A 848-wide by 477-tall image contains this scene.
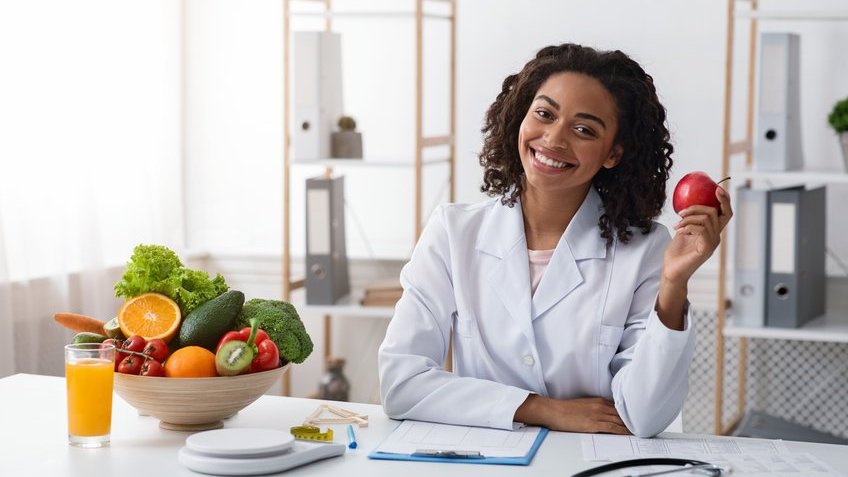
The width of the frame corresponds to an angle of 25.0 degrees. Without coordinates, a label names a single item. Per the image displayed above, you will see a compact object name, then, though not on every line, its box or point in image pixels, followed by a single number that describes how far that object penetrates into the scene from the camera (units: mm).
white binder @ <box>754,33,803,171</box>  3310
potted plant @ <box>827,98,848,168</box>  3339
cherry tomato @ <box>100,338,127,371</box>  2335
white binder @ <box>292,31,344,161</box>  3602
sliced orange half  2390
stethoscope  2220
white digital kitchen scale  2202
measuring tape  2334
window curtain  3349
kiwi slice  2325
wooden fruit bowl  2318
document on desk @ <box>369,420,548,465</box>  2281
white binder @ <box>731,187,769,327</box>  3374
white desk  2231
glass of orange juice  2289
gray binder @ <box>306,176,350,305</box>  3628
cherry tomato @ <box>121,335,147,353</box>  2348
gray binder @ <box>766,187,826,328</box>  3339
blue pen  2323
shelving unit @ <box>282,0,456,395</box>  3543
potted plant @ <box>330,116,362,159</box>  3681
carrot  2444
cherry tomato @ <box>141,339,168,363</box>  2347
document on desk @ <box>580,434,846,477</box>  2251
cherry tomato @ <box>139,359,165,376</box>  2326
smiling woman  2590
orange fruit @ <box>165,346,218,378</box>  2321
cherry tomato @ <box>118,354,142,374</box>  2337
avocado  2377
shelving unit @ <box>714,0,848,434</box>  3287
